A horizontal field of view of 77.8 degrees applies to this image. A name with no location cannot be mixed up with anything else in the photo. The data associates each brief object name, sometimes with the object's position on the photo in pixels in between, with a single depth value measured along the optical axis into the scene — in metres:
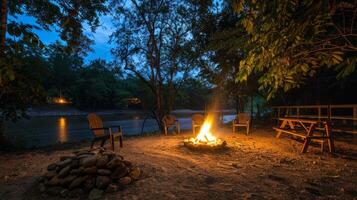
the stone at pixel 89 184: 2.89
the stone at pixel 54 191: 2.84
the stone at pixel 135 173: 3.25
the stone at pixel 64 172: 3.02
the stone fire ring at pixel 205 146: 5.18
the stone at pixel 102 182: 2.89
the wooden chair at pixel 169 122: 8.30
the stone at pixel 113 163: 3.15
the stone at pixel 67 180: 2.94
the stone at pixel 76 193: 2.77
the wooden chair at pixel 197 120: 7.86
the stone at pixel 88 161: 3.07
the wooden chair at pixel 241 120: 8.35
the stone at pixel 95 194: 2.70
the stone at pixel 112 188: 2.85
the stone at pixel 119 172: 3.09
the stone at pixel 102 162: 3.11
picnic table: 4.87
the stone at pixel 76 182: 2.89
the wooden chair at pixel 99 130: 5.05
